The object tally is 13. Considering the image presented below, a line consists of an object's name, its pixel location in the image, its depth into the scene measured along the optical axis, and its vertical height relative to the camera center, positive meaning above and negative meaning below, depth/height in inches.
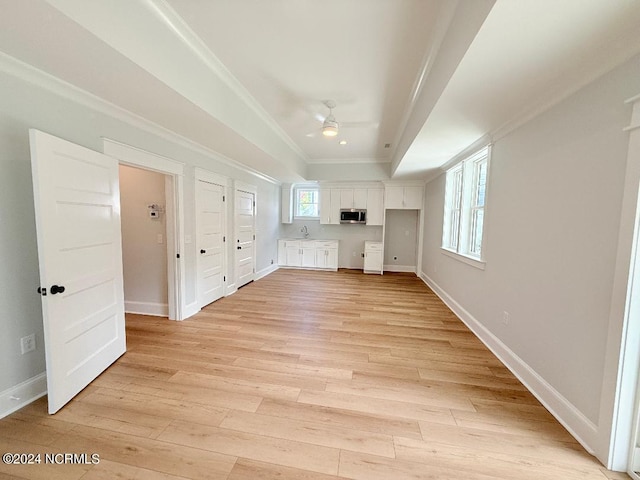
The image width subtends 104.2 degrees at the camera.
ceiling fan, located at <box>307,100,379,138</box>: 123.6 +50.4
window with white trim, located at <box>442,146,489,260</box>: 139.0 +13.4
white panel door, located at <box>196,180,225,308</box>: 148.6 -14.3
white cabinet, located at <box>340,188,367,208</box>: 265.7 +26.3
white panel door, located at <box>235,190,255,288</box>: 193.0 -14.4
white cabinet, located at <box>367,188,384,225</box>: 262.7 +17.0
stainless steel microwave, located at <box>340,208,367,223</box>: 266.2 +7.1
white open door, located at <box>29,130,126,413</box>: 67.2 -13.6
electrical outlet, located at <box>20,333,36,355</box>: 72.6 -38.1
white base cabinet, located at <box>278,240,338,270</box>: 274.1 -36.7
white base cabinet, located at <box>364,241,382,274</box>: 258.8 -35.8
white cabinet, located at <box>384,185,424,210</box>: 249.0 +26.0
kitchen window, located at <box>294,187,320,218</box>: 294.2 +22.0
